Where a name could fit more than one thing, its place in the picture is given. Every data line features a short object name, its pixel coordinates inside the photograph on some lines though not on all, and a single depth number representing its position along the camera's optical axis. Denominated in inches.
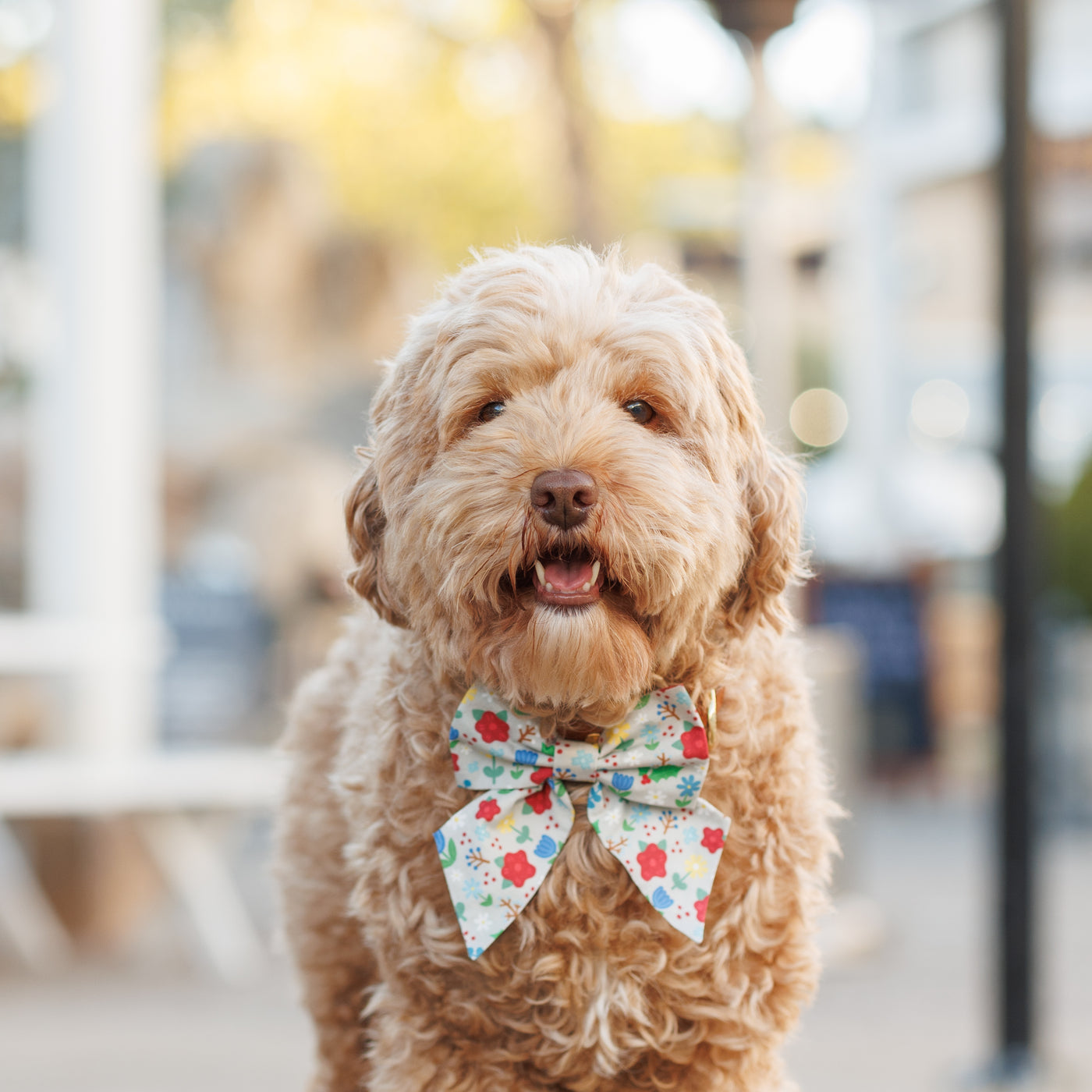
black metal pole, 199.8
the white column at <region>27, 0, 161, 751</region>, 289.1
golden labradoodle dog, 72.6
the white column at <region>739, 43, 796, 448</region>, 418.6
